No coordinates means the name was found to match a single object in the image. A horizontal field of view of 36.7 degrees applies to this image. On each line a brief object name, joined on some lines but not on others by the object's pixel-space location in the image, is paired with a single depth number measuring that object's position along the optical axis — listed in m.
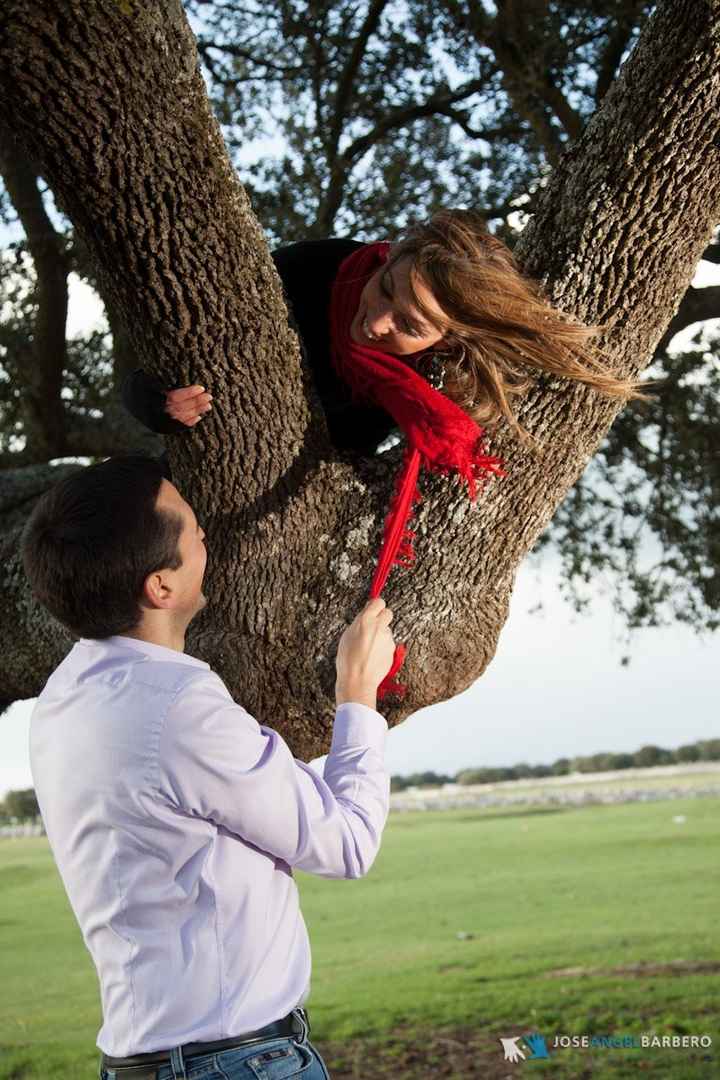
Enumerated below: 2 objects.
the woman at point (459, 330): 2.65
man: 1.77
